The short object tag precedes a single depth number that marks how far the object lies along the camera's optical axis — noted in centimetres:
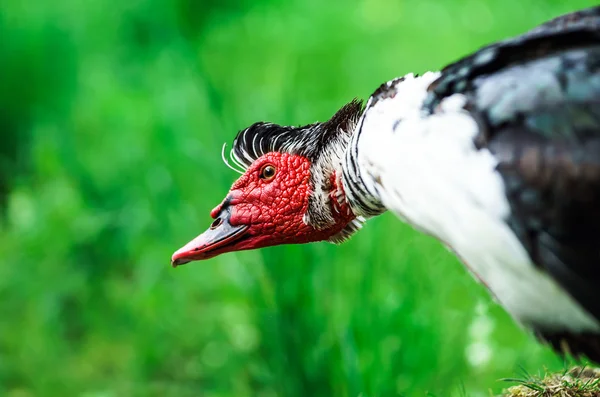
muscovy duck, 279
